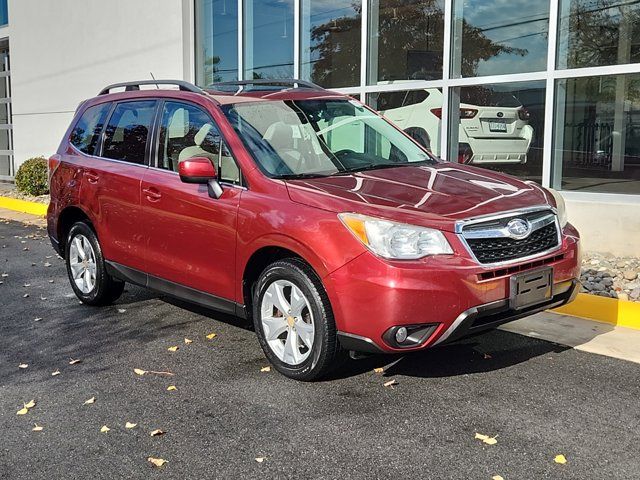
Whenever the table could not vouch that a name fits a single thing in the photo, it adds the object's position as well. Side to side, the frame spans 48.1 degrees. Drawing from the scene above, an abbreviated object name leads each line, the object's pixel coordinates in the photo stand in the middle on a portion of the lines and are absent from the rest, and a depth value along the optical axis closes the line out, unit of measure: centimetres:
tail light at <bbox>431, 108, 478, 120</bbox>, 904
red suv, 385
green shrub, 1546
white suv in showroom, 858
